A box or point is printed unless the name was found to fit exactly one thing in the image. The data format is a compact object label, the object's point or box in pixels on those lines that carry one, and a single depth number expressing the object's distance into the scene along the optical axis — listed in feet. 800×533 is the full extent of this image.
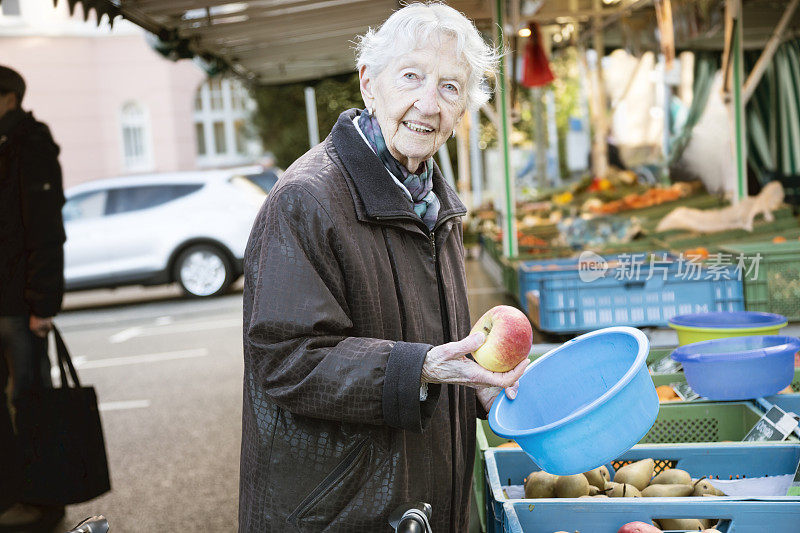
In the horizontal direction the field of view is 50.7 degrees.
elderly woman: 5.29
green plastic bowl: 9.37
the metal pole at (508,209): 18.01
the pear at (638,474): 7.34
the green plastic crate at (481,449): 8.46
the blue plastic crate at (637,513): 6.22
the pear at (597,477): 7.39
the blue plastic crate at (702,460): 7.37
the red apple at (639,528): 6.08
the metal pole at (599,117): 33.37
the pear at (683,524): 6.45
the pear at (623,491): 7.05
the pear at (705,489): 7.06
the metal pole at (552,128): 64.44
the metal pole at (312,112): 30.53
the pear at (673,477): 7.26
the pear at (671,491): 7.00
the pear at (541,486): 7.11
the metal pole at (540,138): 47.06
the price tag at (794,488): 6.72
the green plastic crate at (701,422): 8.65
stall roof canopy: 17.61
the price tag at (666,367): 10.06
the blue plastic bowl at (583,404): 5.36
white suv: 39.73
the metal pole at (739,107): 17.88
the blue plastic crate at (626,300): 12.34
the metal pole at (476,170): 48.83
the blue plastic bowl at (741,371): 8.31
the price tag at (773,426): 7.58
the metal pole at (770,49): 20.07
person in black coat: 12.76
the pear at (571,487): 7.05
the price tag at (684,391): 9.12
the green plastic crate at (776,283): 12.17
